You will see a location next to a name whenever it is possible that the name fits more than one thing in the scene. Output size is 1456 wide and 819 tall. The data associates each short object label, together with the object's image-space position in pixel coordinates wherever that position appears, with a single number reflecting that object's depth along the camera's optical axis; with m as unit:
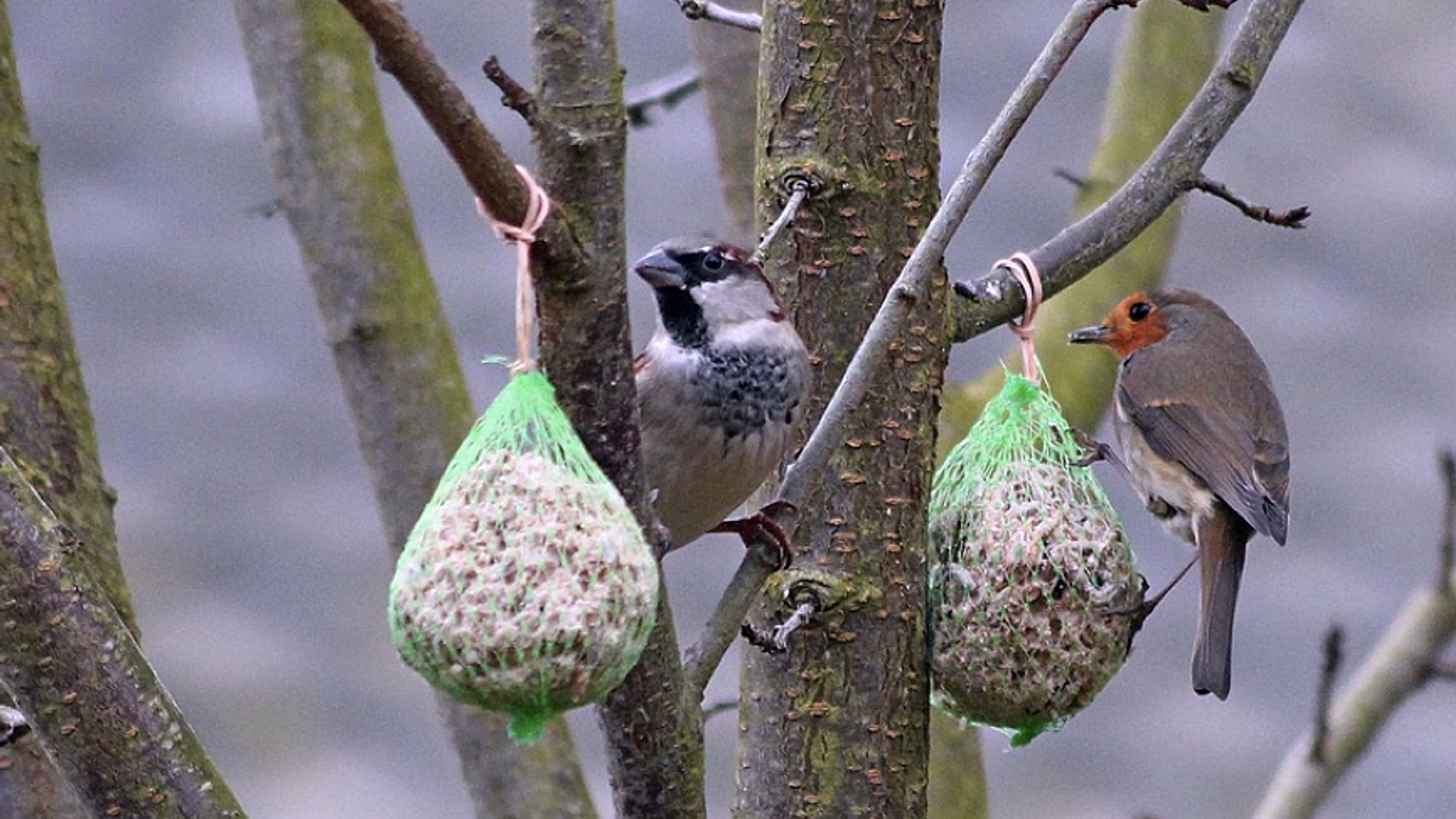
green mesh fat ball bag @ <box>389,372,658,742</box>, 4.43
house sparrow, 6.04
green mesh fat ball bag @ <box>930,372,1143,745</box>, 5.98
